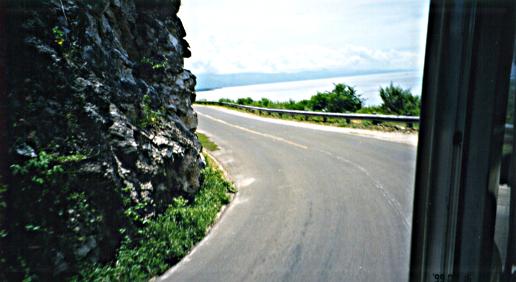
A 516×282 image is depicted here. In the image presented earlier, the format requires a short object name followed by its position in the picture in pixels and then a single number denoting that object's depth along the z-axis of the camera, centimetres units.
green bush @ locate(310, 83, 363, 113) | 2348
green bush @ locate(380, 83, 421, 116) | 1666
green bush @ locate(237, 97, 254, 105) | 4230
